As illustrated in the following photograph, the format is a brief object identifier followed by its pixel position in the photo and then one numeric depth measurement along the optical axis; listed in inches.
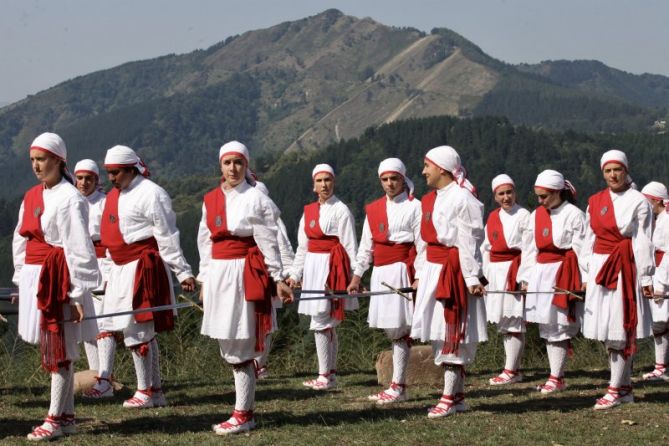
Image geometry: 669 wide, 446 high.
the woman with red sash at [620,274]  347.6
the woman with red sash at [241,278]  305.4
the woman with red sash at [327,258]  442.9
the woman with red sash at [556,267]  404.8
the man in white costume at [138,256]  346.6
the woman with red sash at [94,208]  409.1
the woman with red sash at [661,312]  450.9
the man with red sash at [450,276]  325.4
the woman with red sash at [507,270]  443.2
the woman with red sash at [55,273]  284.2
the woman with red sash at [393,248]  396.8
